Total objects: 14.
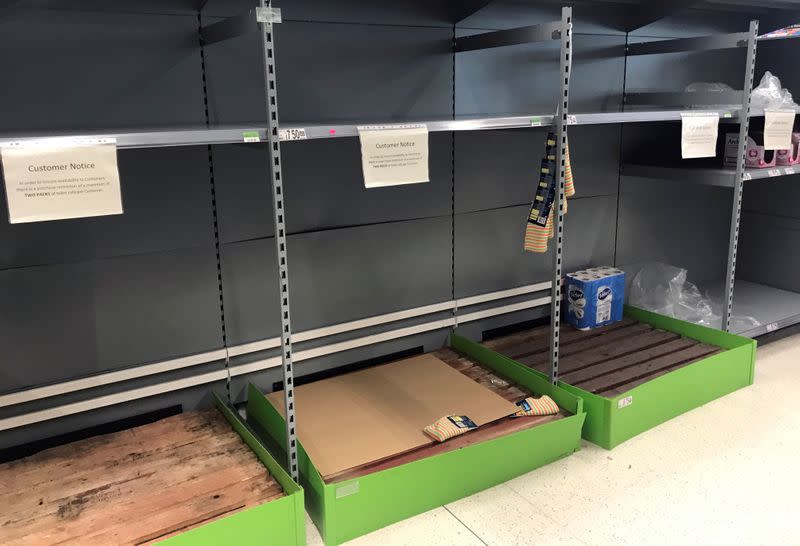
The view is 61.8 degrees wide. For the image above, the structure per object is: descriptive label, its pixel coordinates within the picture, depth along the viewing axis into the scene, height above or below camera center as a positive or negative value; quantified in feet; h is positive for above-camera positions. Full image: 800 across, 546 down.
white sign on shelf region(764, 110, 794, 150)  8.82 +0.16
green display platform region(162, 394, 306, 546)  5.14 -2.96
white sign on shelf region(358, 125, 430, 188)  5.90 -0.08
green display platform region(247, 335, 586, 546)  5.84 -3.06
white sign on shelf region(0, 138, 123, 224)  4.58 -0.19
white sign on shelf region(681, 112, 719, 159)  8.11 +0.09
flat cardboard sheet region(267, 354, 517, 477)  6.64 -2.88
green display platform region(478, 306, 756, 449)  7.34 -2.91
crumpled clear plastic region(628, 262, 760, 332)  10.58 -2.44
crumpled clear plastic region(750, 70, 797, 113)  9.46 +0.64
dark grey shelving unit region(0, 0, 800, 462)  5.46 -1.35
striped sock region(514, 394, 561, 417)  7.29 -2.83
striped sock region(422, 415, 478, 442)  6.79 -2.86
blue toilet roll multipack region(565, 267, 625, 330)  9.71 -2.23
